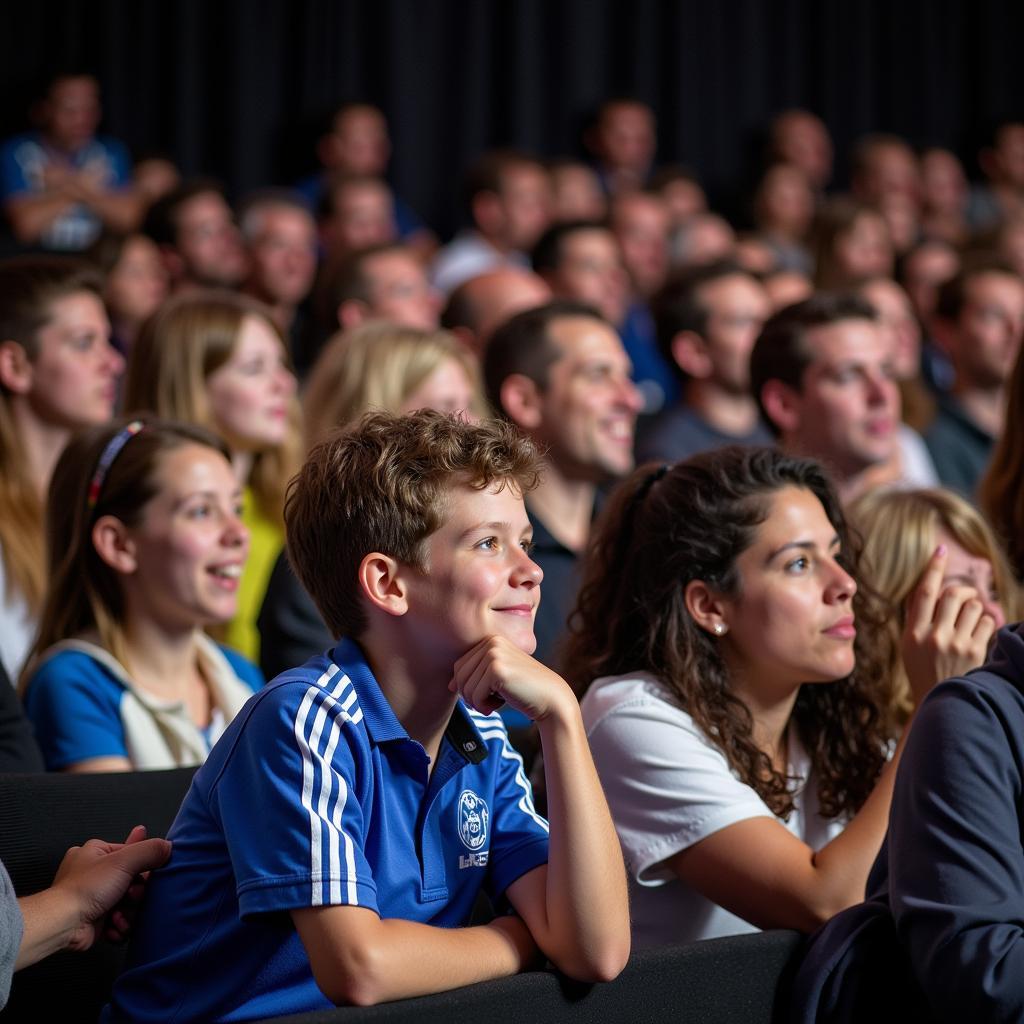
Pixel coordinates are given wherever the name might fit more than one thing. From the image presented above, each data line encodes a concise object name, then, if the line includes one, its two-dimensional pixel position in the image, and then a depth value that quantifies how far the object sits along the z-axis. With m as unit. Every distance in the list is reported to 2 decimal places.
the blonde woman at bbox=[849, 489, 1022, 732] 5.12
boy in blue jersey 2.99
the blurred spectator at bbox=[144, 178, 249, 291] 11.71
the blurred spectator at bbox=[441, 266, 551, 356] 9.20
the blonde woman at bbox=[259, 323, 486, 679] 7.00
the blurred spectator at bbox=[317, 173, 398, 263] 12.98
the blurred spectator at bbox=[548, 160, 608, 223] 14.25
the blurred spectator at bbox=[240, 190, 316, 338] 12.05
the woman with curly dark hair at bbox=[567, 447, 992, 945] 3.94
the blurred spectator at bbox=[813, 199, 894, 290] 13.39
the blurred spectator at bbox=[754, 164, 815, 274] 15.52
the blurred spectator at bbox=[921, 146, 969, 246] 17.08
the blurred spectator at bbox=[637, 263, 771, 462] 9.52
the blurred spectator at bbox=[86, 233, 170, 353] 10.45
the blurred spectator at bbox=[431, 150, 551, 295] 13.52
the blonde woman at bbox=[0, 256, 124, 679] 6.78
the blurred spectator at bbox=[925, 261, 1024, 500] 10.09
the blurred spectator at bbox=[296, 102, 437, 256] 14.85
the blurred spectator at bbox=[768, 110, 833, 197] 17.48
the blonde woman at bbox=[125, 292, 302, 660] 6.96
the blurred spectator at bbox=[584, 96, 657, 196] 16.41
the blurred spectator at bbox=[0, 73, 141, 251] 13.19
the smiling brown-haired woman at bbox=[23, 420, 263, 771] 5.05
